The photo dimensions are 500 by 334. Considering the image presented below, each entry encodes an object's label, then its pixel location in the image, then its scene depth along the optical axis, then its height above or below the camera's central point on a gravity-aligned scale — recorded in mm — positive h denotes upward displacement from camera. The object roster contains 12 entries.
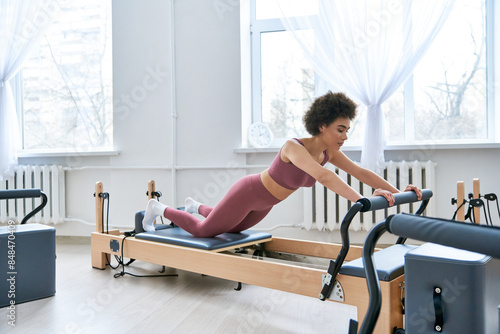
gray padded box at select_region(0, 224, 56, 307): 1753 -437
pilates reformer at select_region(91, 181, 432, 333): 1295 -430
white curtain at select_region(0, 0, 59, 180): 3443 +1134
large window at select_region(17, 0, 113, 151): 3586 +791
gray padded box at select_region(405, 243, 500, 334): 1006 -334
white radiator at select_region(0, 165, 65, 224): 3461 -232
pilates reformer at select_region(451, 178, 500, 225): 2075 -194
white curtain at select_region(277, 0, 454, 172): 2646 +826
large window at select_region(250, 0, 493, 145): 2910 +569
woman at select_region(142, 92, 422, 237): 1669 -58
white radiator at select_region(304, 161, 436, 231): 2777 -260
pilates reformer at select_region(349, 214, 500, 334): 621 -227
